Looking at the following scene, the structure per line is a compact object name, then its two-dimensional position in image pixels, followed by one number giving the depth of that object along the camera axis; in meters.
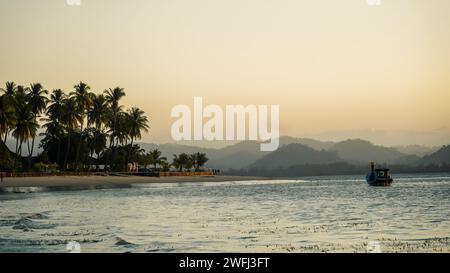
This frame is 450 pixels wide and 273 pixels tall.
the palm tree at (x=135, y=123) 135.38
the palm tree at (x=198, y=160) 193.75
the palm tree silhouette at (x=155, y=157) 161.15
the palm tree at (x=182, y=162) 186.85
